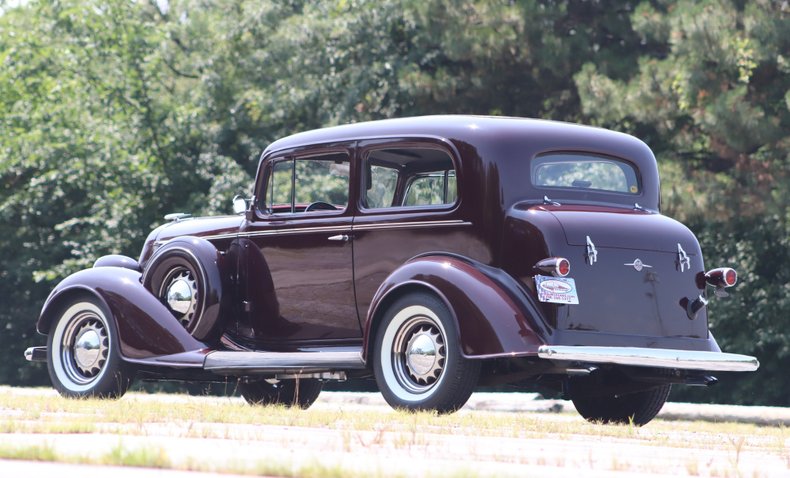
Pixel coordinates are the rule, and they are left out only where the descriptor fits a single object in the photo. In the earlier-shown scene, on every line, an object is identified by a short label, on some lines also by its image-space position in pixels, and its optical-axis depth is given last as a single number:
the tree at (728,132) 37.78
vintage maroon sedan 18.19
